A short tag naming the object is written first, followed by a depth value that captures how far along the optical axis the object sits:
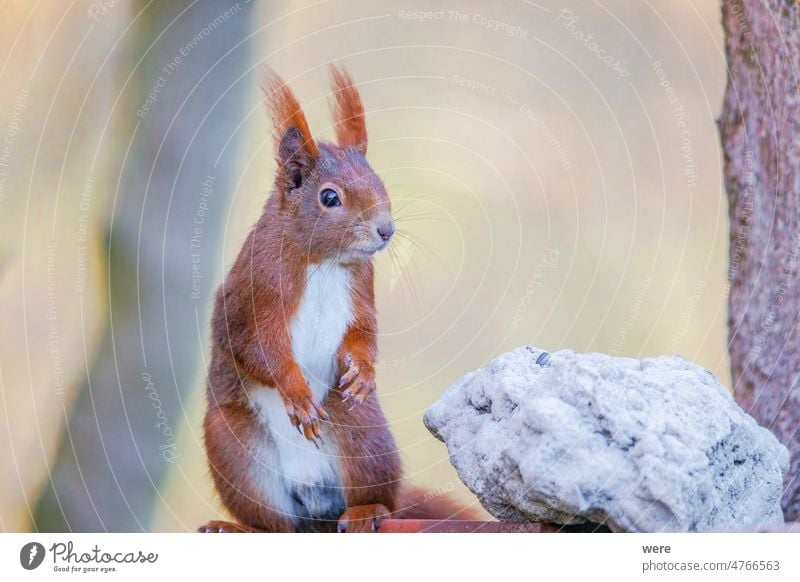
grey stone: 4.28
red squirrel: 4.35
